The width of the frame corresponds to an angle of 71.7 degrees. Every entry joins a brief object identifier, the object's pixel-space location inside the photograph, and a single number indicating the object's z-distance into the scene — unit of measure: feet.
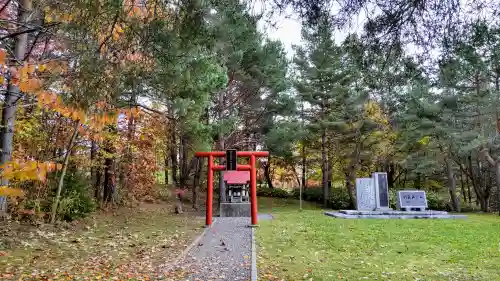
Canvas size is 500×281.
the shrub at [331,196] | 56.65
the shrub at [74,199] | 27.17
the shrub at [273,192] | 67.77
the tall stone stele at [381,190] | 46.16
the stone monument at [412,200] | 45.83
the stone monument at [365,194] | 46.47
